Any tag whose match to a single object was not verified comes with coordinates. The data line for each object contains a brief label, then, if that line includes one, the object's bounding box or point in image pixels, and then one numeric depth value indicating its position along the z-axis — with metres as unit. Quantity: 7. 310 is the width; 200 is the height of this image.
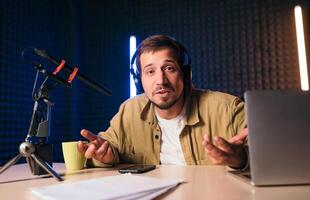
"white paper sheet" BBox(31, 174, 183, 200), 0.56
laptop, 0.63
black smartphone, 0.90
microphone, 0.95
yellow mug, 1.05
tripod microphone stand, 0.86
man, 1.36
